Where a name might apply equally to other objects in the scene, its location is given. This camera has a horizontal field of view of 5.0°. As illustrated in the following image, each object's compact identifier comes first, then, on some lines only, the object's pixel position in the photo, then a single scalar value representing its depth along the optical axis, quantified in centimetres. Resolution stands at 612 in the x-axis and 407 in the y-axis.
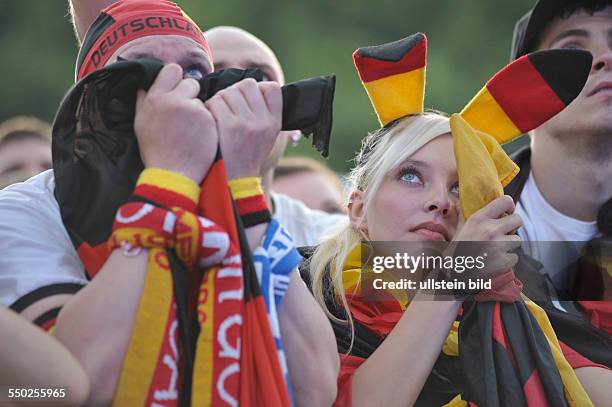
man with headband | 751
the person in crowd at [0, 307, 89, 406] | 745
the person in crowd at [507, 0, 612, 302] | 819
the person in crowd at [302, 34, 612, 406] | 770
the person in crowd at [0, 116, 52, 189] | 872
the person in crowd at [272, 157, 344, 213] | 1028
